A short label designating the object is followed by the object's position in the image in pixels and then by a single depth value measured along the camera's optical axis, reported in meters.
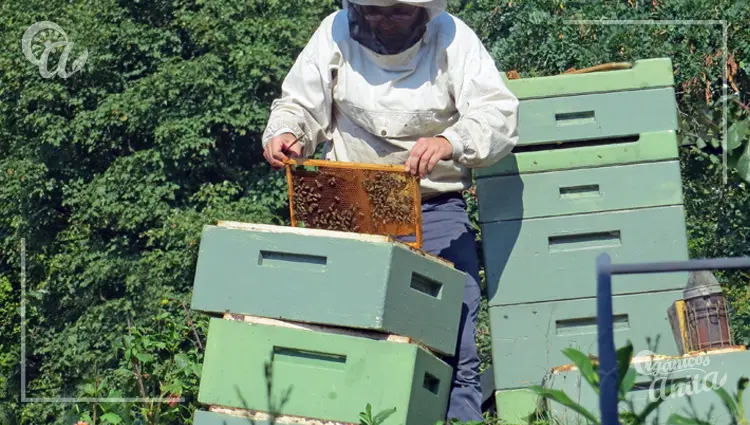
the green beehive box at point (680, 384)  3.53
